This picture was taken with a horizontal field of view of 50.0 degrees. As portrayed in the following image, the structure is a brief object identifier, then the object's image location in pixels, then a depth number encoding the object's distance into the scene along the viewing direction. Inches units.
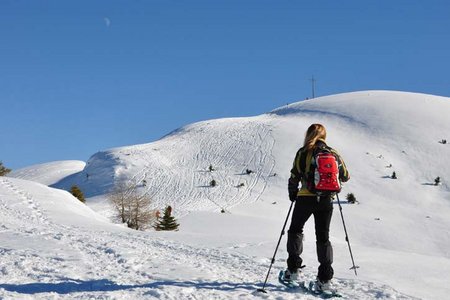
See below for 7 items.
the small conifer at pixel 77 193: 1817.2
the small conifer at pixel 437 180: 2081.4
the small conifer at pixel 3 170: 1891.0
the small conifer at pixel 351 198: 1839.3
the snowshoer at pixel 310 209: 281.6
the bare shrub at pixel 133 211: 1448.1
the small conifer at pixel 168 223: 1255.5
